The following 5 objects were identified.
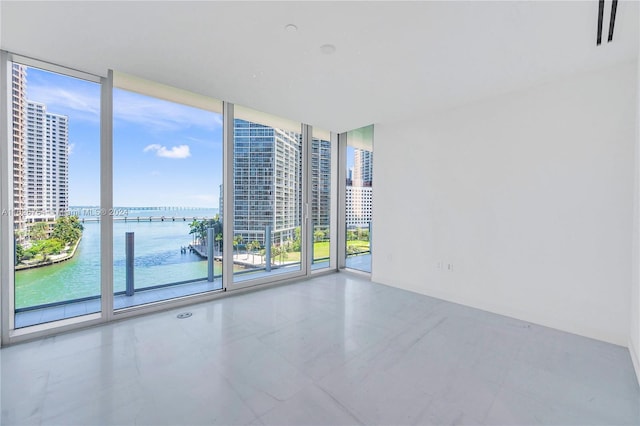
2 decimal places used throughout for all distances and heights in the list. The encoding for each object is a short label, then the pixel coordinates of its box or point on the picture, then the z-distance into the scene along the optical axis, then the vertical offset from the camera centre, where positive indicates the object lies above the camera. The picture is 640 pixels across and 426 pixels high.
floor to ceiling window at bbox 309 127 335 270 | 5.01 +0.27
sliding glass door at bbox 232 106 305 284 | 4.00 +0.26
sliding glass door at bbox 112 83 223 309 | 3.14 +0.17
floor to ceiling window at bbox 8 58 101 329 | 2.56 +0.20
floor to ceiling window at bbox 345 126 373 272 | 4.89 +0.27
